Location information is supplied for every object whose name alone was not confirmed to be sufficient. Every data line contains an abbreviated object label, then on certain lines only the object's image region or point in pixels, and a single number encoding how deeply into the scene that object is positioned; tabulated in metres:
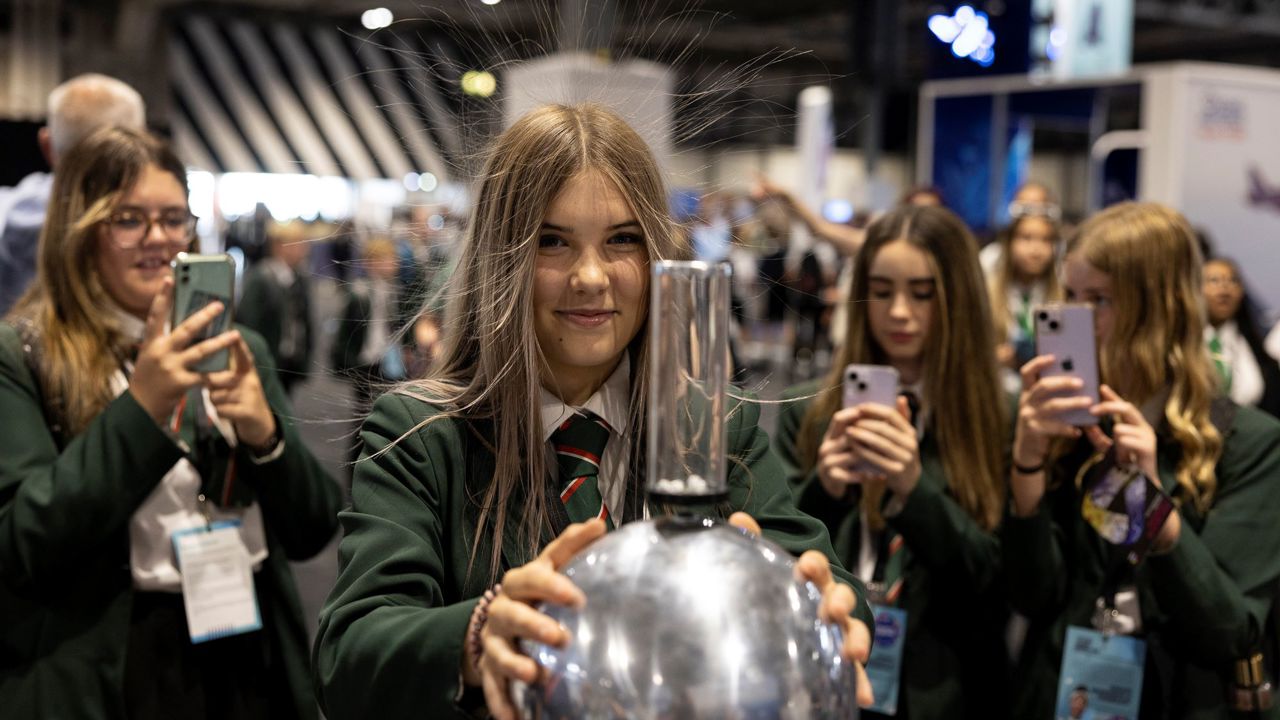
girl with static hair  1.33
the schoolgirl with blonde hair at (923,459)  2.29
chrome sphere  0.82
